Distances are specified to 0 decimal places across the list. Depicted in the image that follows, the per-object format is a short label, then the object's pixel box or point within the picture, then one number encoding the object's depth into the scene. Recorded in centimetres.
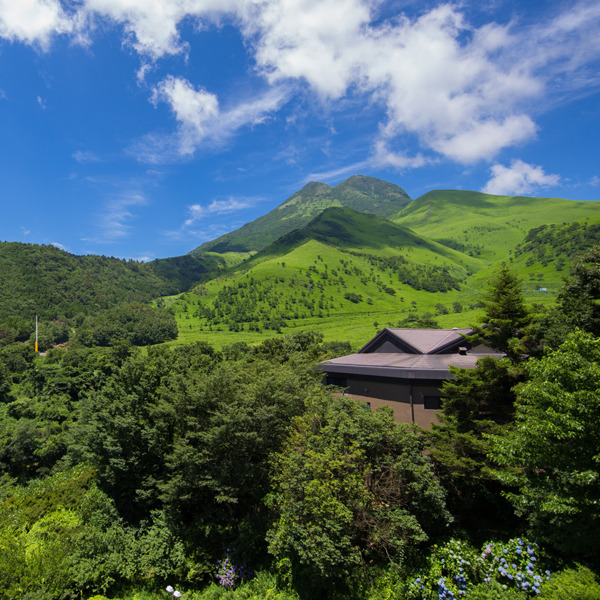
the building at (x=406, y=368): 2205
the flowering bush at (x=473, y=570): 1205
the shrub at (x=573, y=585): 1034
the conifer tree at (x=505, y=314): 1622
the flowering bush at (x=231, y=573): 1648
